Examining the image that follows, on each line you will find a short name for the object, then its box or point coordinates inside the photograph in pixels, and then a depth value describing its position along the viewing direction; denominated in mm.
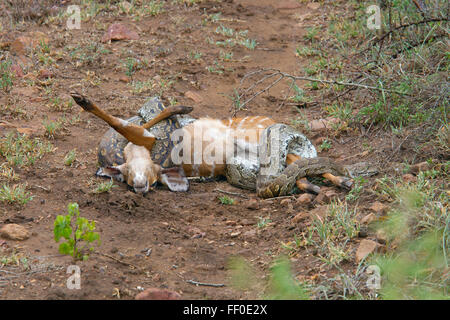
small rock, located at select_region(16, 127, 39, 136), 7008
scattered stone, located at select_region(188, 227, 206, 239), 5168
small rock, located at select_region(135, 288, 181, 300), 3734
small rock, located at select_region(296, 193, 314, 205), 5587
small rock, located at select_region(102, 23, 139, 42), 9742
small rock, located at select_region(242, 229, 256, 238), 5137
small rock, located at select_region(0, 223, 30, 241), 4588
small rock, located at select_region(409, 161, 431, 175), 5289
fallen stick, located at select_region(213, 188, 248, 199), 6178
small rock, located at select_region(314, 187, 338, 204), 5461
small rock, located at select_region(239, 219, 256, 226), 5441
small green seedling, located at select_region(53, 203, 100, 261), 3998
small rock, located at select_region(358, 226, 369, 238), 4496
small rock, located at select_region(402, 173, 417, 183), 5102
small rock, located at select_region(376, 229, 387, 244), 4312
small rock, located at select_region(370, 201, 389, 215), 4742
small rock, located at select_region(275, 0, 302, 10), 11289
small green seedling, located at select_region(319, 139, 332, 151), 6943
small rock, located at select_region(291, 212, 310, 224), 5125
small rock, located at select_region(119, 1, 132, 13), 10495
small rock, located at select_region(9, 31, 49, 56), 9156
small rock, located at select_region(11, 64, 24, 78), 8523
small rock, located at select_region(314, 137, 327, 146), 7153
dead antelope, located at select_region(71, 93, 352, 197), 5961
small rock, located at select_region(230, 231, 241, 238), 5184
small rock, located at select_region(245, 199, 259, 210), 5828
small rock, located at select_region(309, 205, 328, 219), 4957
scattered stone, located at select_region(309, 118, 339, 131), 7360
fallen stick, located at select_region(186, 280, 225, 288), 4180
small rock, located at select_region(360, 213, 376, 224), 4629
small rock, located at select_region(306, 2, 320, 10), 10977
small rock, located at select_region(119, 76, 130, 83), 8719
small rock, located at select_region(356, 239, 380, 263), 4141
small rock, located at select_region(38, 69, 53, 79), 8609
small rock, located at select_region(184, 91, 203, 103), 8384
